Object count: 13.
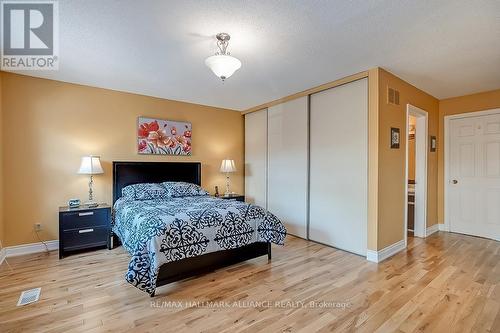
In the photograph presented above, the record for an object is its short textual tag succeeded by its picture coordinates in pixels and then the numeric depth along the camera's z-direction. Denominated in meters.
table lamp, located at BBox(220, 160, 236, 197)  4.98
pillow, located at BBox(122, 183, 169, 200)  3.79
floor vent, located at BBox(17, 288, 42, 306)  2.23
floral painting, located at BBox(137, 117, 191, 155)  4.28
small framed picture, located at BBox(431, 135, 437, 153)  4.53
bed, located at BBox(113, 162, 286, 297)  2.32
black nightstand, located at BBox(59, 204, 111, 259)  3.30
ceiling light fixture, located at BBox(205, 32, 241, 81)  2.28
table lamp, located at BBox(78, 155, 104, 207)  3.52
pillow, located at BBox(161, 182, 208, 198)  4.06
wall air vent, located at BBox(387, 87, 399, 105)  3.32
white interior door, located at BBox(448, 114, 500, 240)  4.08
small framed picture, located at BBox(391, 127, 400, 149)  3.38
